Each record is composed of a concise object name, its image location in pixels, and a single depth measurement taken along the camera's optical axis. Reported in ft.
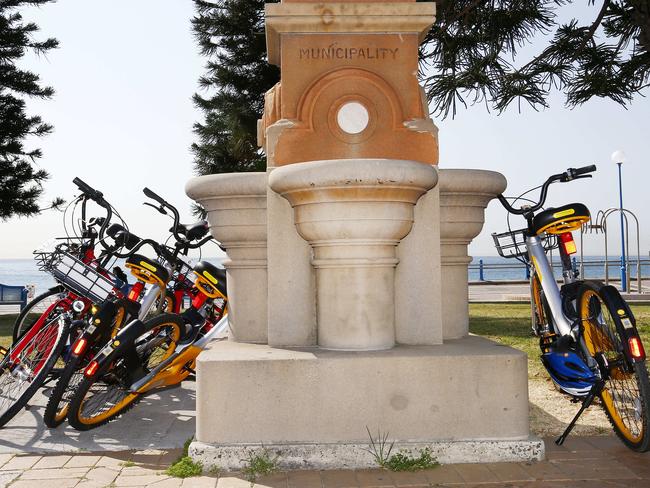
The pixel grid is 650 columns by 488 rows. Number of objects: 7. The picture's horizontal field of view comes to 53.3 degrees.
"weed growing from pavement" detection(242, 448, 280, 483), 10.03
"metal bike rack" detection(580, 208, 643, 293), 59.77
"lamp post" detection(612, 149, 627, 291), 62.88
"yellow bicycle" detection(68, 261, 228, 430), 12.36
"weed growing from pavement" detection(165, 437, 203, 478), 10.11
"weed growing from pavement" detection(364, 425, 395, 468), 10.27
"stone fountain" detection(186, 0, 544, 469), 10.43
